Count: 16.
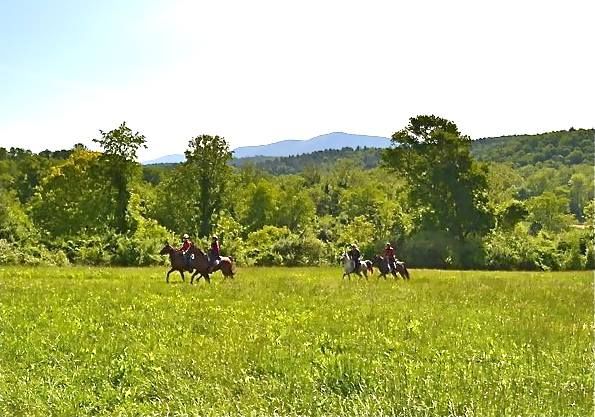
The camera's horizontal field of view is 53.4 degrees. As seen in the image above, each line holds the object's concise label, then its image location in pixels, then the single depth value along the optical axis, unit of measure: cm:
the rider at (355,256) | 3366
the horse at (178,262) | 2798
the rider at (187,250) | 2791
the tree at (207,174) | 7138
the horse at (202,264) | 2766
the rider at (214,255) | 2824
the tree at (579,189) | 13738
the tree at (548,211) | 11019
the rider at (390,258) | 3425
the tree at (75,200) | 6500
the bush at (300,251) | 5675
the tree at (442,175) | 6234
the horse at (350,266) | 3338
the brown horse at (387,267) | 3407
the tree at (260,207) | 9956
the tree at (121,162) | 6412
